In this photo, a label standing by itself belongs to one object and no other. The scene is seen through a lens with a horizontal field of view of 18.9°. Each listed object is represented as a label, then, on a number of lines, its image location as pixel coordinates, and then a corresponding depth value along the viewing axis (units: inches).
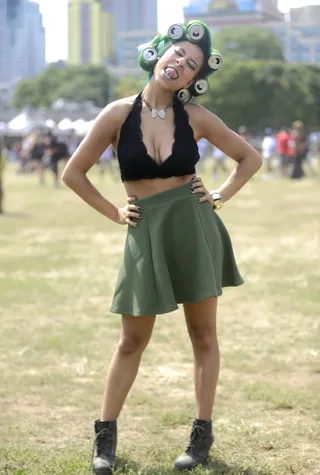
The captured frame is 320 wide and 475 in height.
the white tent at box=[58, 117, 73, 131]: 2402.1
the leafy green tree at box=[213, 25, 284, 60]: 4532.5
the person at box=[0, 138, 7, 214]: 723.4
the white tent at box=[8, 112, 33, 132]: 2363.7
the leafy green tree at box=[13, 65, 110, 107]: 5408.5
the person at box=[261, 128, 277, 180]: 1272.1
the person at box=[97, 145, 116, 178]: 1306.6
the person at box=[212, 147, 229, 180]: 1147.9
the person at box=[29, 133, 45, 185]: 1216.3
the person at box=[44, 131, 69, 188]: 1126.4
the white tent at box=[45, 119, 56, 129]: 2390.5
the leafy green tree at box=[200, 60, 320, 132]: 3449.8
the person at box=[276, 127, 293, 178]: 1184.2
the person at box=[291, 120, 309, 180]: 1164.5
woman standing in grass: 161.8
